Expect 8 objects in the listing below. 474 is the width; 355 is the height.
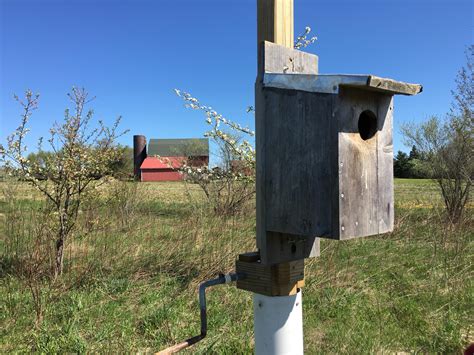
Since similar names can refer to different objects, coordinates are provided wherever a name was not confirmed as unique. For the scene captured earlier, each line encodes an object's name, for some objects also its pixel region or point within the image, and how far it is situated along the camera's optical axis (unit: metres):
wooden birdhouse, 1.66
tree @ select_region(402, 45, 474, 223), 9.12
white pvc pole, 1.90
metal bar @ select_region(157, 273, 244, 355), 1.73
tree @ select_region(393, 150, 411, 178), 38.66
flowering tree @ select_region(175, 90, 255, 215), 6.52
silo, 52.97
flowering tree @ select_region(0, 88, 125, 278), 5.05
